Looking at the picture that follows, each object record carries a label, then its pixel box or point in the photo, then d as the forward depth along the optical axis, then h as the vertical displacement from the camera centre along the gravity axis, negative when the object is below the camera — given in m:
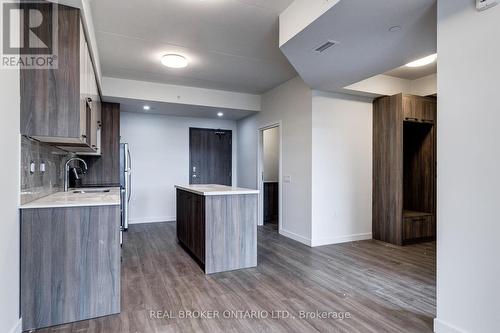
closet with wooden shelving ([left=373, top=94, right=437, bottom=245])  4.34 -0.02
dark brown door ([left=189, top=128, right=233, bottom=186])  6.51 +0.28
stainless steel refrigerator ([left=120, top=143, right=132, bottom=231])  5.05 -0.16
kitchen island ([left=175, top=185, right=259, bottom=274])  3.16 -0.73
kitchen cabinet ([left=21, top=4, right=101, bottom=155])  2.12 +0.61
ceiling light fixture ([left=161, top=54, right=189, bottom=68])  3.73 +1.49
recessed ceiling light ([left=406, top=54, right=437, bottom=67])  3.83 +1.53
